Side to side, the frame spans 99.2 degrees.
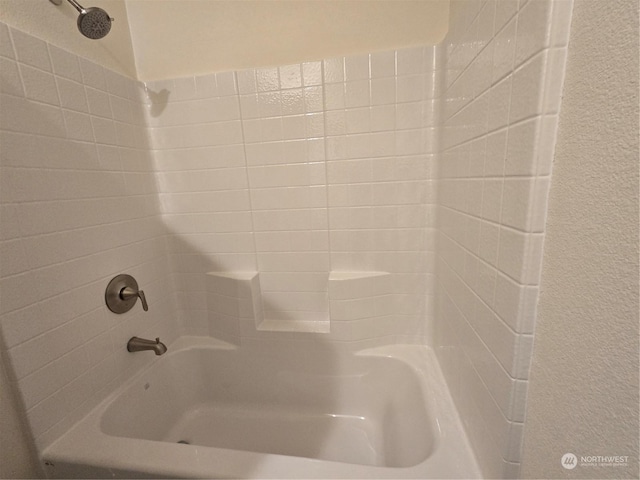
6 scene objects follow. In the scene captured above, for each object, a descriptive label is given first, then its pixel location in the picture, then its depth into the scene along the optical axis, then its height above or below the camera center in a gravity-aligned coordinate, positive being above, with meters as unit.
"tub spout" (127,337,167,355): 1.07 -0.58
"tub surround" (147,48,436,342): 1.06 +0.05
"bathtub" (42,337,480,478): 0.71 -0.81
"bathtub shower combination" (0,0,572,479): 0.56 -0.22
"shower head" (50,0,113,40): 0.79 +0.52
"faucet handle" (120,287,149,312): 0.99 -0.36
